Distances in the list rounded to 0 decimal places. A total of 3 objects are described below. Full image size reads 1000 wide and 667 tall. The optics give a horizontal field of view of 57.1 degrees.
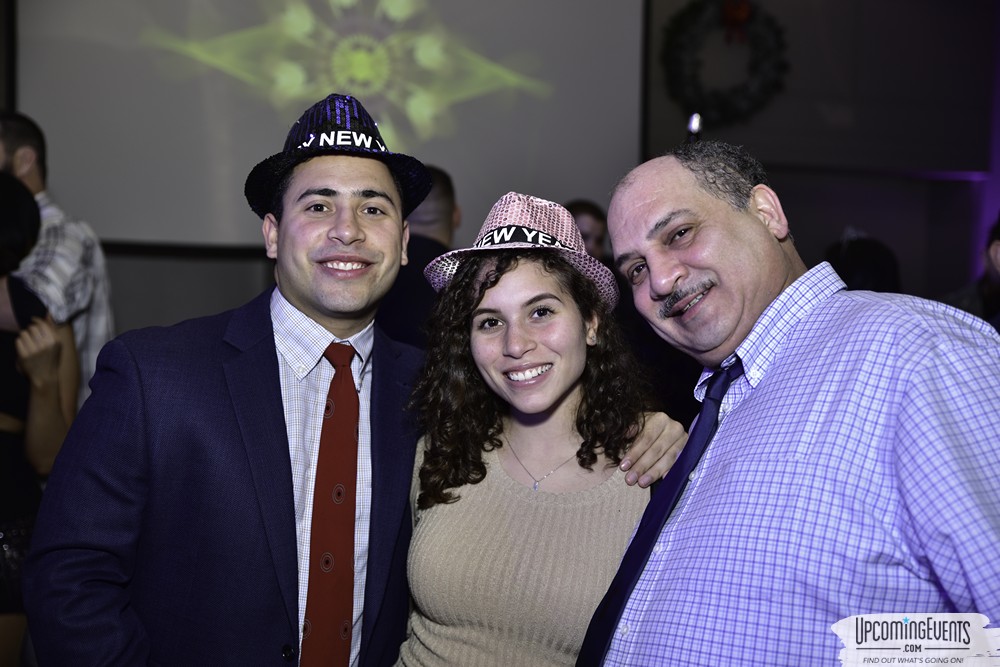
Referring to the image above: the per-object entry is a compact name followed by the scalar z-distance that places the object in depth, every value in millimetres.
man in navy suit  1728
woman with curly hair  1878
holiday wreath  6340
